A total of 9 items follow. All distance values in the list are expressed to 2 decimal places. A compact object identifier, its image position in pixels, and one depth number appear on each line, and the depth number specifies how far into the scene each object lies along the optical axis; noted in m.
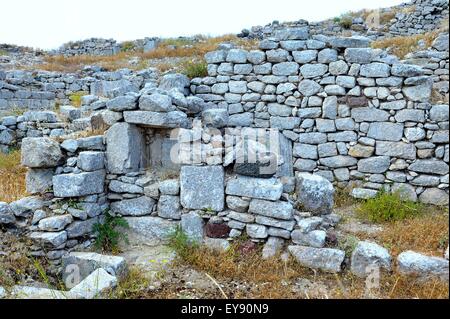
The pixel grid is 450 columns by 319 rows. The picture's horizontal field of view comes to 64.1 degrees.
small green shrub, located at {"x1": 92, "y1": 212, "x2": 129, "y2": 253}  4.95
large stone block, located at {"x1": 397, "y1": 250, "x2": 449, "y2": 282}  3.63
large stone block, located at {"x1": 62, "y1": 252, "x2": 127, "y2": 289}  4.15
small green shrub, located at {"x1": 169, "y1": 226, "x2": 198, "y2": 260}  4.48
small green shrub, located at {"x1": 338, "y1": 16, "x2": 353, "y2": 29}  13.07
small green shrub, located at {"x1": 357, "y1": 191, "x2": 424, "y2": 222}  5.43
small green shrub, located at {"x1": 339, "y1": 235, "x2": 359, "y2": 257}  4.21
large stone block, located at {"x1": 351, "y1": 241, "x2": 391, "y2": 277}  3.87
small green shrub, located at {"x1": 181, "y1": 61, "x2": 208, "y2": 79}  7.82
